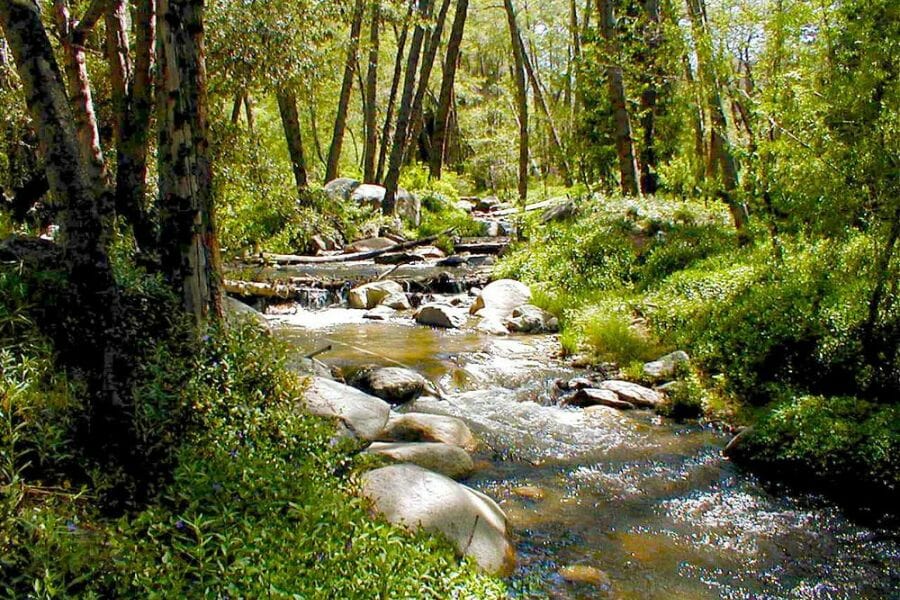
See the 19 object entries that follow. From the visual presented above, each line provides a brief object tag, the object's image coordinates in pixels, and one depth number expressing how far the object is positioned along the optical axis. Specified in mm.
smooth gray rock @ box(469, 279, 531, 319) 12062
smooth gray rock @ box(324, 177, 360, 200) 21928
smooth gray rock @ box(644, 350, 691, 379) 8273
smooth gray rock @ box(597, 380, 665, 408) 7820
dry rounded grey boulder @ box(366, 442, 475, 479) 5570
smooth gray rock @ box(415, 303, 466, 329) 11669
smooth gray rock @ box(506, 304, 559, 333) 11344
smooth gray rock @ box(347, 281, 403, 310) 13219
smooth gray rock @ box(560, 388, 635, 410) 7789
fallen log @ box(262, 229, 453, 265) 16500
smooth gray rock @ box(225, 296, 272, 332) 5805
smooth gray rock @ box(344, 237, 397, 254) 18594
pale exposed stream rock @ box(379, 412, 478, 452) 6340
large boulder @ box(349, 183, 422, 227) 22453
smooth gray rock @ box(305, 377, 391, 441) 5801
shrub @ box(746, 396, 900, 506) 5629
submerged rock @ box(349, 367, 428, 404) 7777
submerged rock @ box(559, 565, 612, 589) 4406
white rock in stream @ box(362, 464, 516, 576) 4238
